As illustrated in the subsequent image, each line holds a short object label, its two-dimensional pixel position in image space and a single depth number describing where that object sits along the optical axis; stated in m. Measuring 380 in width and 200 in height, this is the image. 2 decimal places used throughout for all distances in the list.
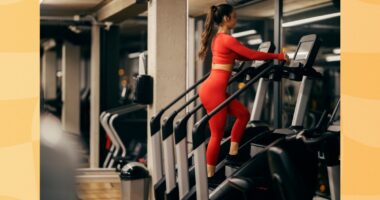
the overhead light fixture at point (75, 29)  10.79
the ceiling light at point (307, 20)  9.24
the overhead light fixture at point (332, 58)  10.62
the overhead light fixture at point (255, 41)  10.86
